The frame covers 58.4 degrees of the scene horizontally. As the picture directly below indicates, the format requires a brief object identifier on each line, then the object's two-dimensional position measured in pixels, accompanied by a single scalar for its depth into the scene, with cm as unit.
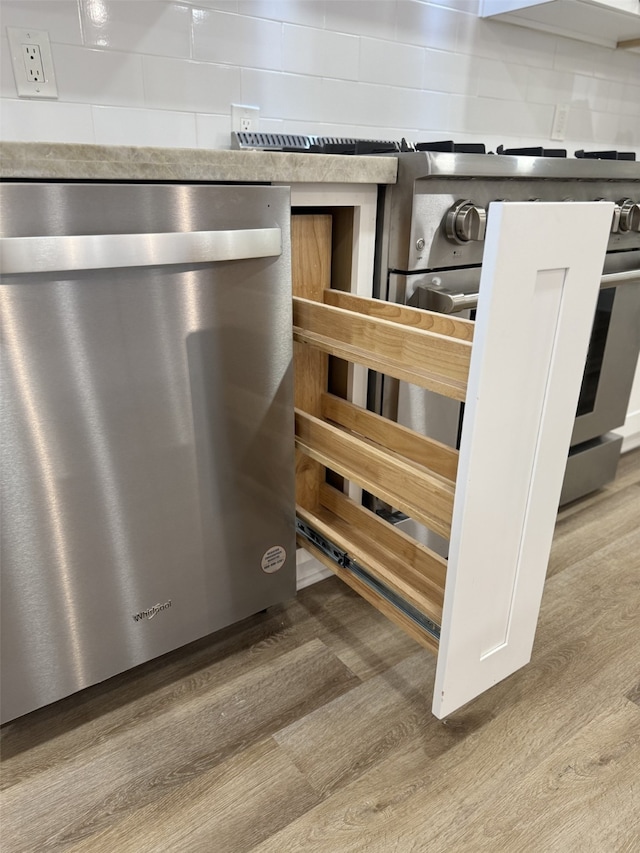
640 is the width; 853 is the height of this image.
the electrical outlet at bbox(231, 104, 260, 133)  141
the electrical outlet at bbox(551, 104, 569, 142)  205
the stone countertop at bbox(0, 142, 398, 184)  71
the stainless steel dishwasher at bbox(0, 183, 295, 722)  73
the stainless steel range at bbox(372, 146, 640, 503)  101
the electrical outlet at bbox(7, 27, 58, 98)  113
